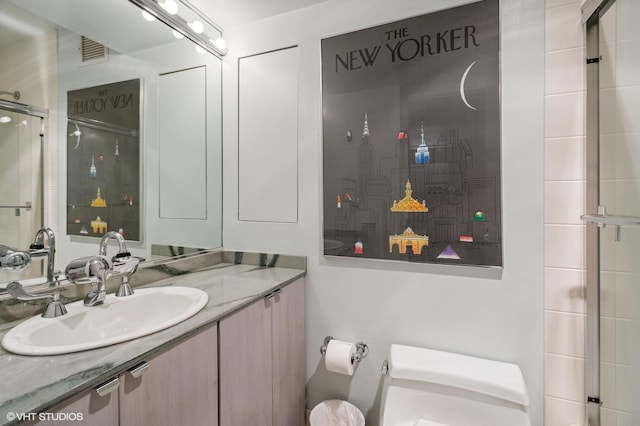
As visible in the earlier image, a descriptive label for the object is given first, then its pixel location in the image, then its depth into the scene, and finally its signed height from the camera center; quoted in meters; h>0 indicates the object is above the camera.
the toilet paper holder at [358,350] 1.42 -0.65
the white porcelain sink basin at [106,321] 0.78 -0.35
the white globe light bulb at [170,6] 1.48 +1.01
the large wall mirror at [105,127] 1.07 +0.45
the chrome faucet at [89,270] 0.98 -0.19
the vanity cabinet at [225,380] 0.70 -0.50
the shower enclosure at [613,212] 0.96 +0.00
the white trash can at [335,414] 1.41 -0.95
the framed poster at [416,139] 1.27 +0.33
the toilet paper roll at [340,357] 1.35 -0.65
